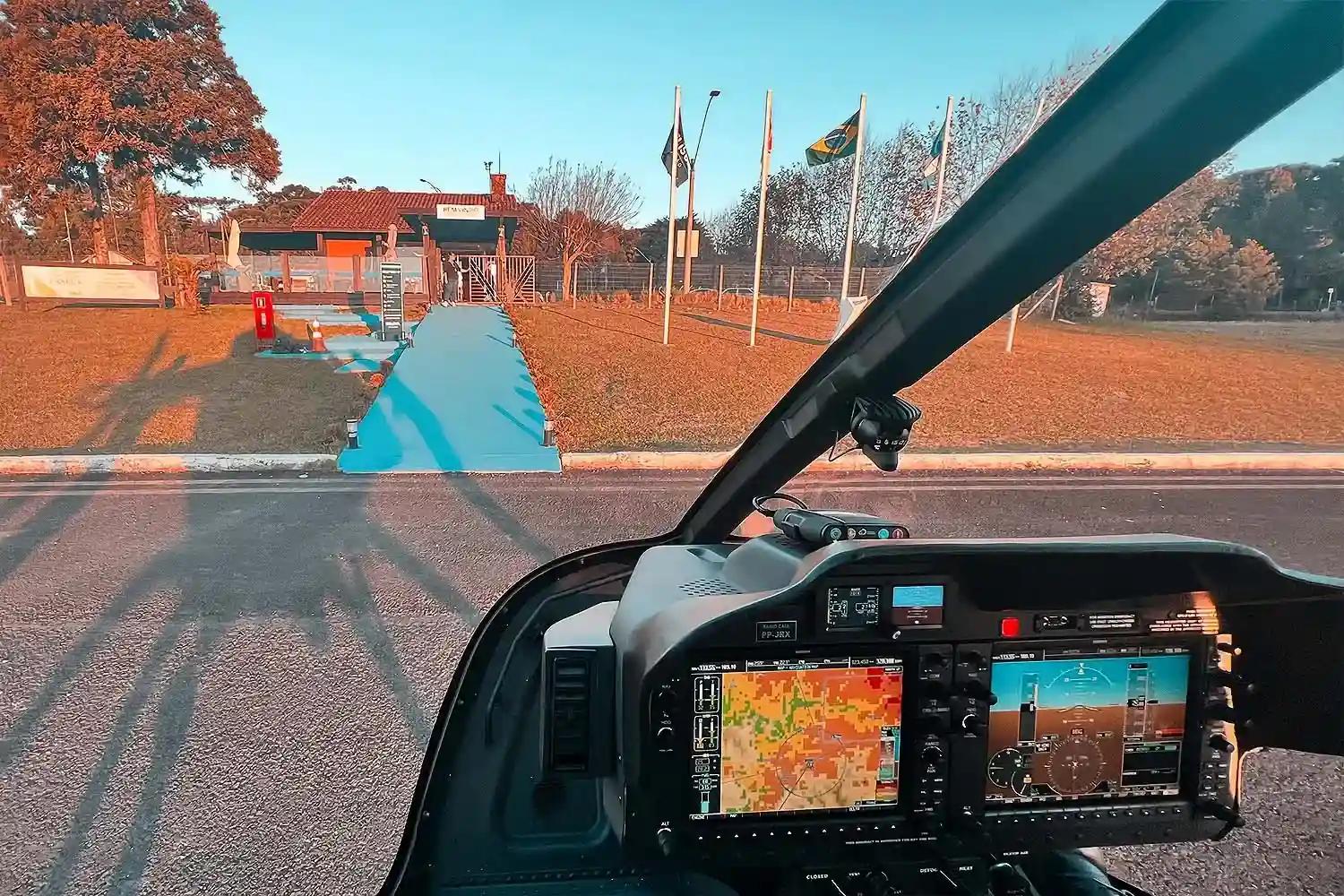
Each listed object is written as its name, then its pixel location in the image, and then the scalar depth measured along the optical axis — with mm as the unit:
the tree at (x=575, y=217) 37562
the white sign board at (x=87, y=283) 25922
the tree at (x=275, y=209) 59844
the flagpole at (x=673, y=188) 15719
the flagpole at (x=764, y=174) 16281
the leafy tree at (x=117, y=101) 30859
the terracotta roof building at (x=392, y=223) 34750
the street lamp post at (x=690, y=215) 21438
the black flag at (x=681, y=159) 16000
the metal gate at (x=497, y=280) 34062
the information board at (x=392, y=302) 19438
